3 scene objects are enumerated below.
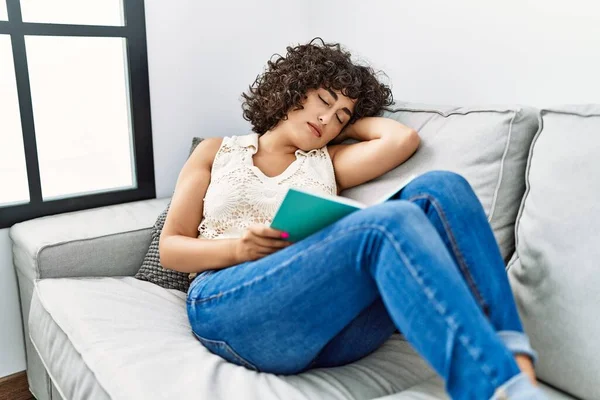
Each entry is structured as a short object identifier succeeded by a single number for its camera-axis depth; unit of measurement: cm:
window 164
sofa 99
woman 78
